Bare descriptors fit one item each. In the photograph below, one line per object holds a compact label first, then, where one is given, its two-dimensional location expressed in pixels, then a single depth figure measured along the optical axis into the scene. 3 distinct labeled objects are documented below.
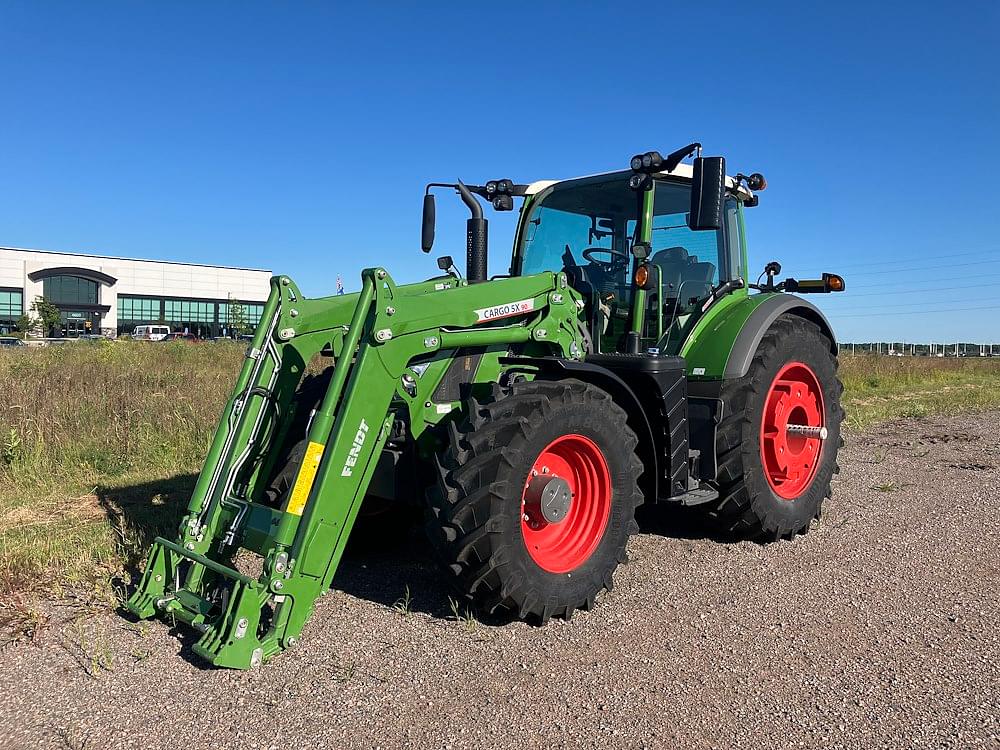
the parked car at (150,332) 49.38
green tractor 3.46
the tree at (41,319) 45.94
